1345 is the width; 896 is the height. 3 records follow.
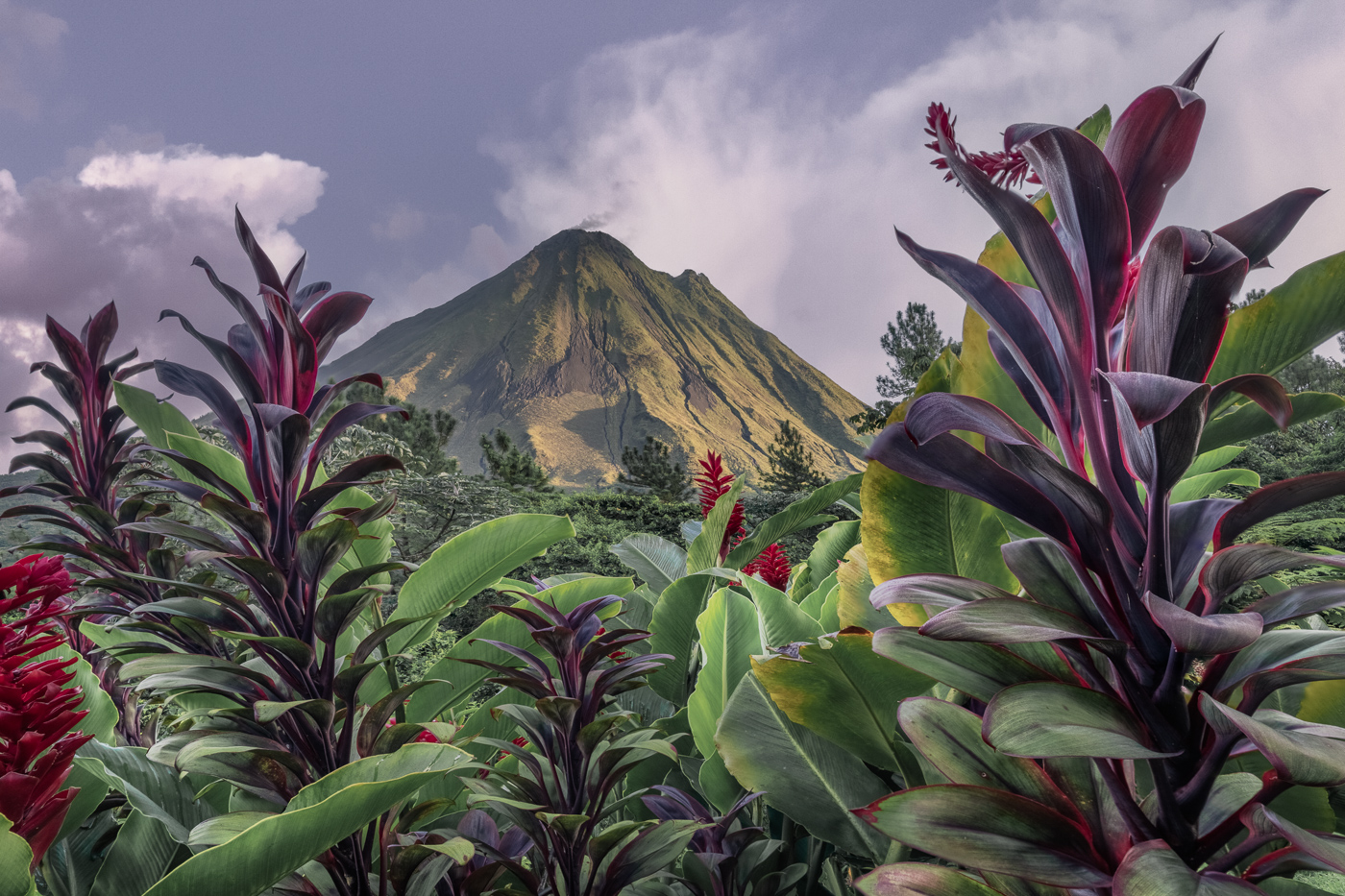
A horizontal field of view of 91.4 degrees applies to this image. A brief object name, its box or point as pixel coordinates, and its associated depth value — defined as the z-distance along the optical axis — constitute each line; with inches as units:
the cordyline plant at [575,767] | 30.5
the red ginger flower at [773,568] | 80.2
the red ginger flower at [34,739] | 21.8
